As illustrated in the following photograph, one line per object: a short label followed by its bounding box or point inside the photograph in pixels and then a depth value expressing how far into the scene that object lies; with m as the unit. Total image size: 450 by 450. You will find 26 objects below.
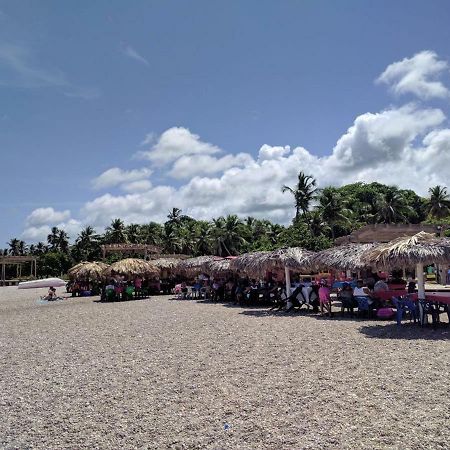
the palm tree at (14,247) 88.56
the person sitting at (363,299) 13.45
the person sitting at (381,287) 13.77
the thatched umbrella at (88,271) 29.67
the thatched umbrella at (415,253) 11.23
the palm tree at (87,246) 70.19
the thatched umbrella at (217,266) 23.56
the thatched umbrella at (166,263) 30.08
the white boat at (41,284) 45.91
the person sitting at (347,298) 13.83
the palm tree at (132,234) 65.82
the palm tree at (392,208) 49.50
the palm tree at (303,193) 49.38
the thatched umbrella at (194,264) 25.93
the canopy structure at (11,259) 51.44
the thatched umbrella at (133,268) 26.62
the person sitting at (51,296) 27.81
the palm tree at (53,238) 86.50
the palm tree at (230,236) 55.41
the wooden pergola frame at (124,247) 34.58
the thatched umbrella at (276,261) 16.27
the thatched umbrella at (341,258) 15.61
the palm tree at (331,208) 46.53
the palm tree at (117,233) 64.38
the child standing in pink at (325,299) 14.37
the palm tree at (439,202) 49.78
